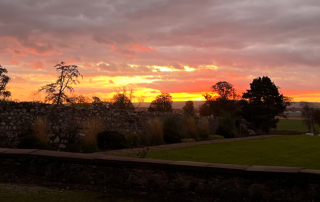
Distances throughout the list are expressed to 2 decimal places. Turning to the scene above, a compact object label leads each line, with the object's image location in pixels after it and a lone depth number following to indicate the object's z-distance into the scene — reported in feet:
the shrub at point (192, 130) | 51.96
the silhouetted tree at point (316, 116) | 117.42
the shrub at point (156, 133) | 43.68
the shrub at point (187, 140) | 47.73
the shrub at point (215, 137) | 54.88
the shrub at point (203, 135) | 53.47
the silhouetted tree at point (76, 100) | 72.13
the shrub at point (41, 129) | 34.73
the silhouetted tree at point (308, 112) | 120.37
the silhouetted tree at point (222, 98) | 121.60
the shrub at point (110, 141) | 37.64
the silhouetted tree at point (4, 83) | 68.46
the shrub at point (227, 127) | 60.96
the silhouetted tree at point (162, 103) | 130.57
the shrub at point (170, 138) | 44.96
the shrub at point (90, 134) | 34.63
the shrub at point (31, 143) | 31.16
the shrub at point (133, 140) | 42.22
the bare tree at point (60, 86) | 69.92
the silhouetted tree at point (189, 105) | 139.64
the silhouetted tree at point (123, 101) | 94.43
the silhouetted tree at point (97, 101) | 86.78
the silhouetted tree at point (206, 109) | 128.77
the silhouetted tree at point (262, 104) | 80.02
